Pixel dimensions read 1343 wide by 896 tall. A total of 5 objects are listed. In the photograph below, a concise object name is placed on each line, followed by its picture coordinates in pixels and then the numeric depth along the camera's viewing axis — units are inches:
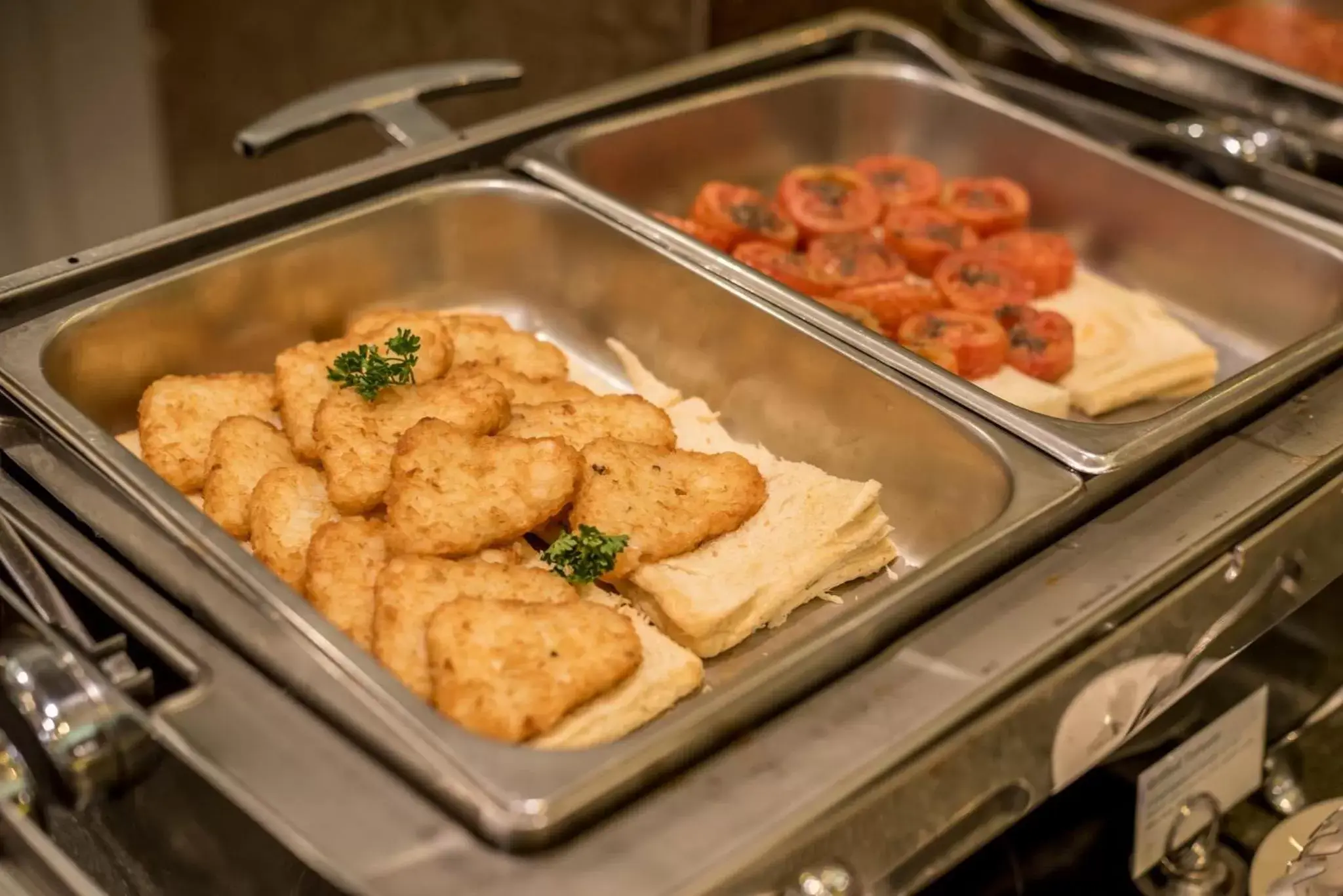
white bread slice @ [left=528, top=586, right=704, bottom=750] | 41.3
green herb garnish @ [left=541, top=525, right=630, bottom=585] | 47.9
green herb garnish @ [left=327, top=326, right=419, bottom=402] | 54.8
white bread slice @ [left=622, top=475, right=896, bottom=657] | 48.6
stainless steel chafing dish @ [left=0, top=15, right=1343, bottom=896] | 36.3
